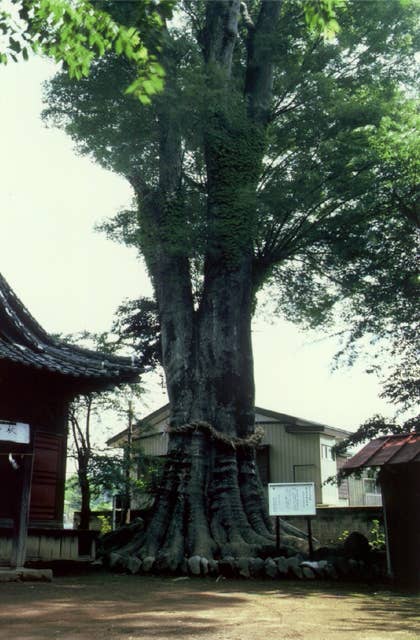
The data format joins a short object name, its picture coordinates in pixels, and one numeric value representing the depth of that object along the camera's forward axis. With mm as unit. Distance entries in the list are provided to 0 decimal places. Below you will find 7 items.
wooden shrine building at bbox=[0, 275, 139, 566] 9914
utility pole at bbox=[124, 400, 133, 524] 16719
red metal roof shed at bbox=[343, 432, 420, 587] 10281
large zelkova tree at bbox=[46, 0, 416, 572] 12672
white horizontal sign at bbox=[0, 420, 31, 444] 9703
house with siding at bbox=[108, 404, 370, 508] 25453
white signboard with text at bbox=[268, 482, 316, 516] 11070
